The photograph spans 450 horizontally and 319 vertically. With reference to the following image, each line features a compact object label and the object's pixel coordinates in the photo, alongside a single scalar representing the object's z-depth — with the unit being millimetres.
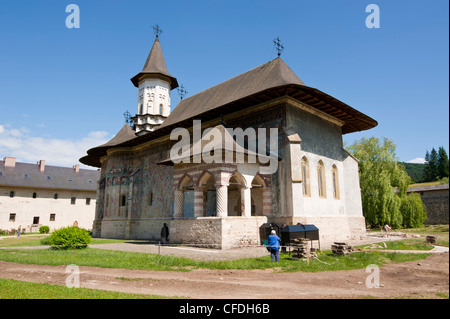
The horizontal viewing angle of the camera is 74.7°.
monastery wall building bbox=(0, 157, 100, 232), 34312
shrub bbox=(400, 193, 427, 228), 26781
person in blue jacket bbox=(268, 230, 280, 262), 9203
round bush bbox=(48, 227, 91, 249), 12859
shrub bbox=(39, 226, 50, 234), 33644
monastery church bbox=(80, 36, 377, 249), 13359
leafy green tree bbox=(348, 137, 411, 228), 25594
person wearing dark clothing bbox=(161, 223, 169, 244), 16753
